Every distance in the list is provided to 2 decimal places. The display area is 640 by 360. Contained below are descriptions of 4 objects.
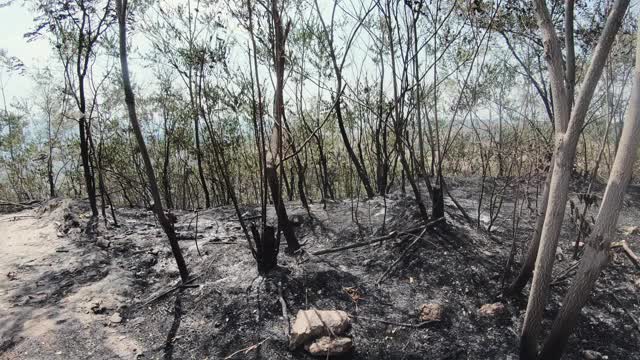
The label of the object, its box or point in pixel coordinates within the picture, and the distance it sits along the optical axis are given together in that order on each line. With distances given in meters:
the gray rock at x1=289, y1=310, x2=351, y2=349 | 2.97
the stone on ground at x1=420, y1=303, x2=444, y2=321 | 3.25
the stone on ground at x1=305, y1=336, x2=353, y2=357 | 2.89
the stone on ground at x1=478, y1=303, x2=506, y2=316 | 3.29
